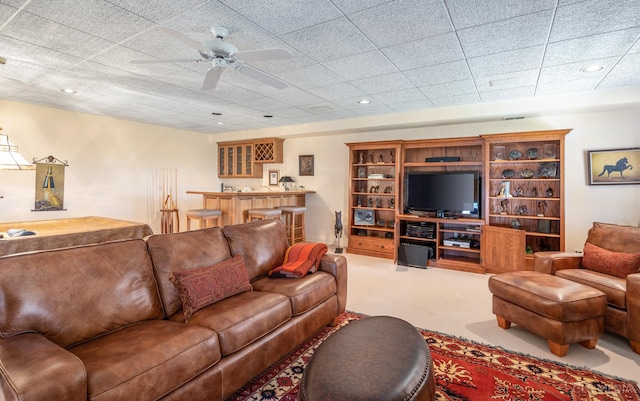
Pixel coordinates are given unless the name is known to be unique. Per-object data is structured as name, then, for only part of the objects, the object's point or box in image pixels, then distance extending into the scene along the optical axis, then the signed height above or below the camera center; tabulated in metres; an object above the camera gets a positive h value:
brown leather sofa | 1.30 -0.67
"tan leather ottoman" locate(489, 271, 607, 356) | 2.39 -0.82
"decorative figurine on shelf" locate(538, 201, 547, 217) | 4.79 -0.04
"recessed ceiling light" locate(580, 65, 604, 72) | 3.20 +1.38
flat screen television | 4.95 +0.17
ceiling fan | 2.39 +1.17
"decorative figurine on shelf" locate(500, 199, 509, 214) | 5.02 -0.03
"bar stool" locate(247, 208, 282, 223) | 5.41 -0.18
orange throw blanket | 2.73 -0.52
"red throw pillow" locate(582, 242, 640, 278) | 2.84 -0.53
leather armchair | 2.46 -0.65
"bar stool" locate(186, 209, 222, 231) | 5.20 -0.19
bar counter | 5.41 +0.01
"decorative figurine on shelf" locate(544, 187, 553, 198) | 4.66 +0.16
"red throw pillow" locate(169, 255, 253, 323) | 2.05 -0.56
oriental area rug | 1.96 -1.16
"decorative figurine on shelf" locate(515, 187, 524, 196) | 4.90 +0.20
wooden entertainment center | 4.59 -0.05
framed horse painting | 4.18 +0.51
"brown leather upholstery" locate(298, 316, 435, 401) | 1.35 -0.77
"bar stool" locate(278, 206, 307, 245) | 6.08 -0.38
